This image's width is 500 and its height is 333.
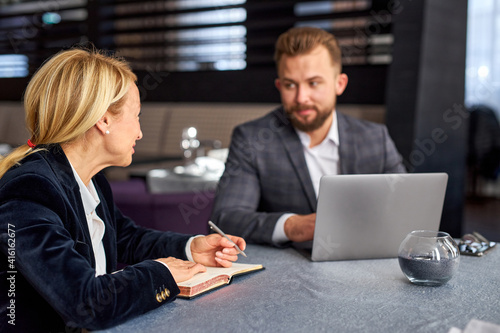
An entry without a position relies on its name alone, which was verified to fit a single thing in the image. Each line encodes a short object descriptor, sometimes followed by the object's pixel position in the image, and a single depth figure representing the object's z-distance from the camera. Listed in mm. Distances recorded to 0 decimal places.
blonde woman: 1014
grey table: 1003
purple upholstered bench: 2648
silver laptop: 1373
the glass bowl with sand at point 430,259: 1204
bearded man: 2027
